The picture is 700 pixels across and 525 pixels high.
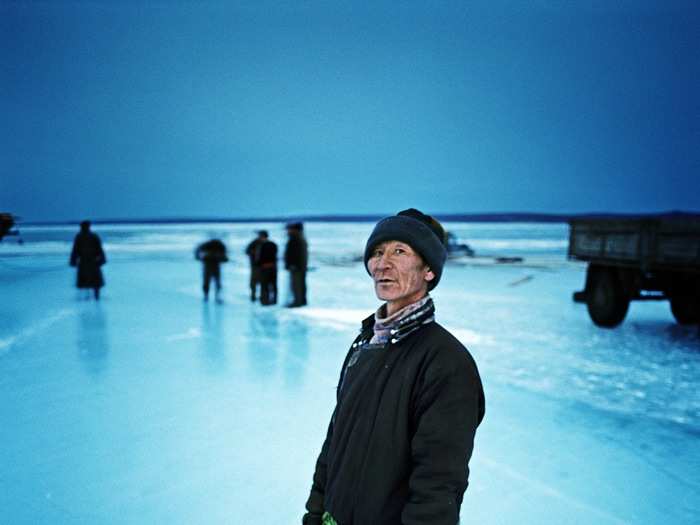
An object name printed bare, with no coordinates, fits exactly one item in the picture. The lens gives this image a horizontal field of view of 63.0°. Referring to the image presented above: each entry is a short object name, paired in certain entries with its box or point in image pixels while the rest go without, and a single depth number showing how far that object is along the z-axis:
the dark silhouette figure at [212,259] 11.73
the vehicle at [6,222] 15.30
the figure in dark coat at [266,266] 11.05
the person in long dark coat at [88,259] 11.48
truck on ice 7.88
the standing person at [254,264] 11.26
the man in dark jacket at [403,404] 1.58
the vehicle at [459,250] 25.98
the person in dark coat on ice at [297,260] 10.53
